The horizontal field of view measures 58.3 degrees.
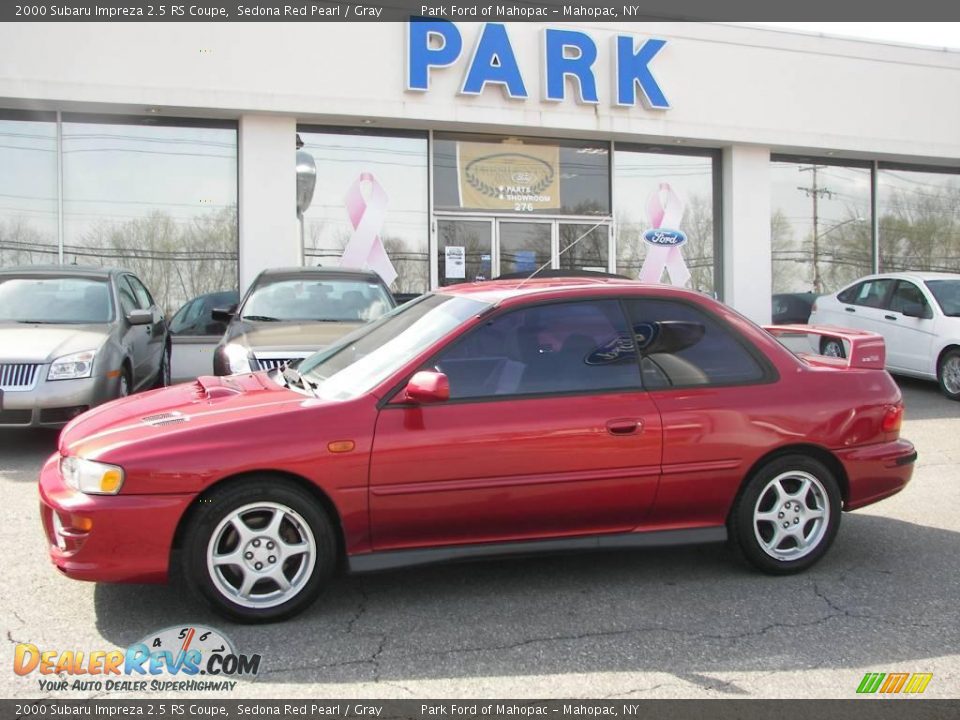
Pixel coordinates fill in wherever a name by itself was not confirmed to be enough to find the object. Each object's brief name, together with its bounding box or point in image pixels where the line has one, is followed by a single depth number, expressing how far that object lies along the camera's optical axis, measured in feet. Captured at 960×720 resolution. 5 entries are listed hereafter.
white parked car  35.50
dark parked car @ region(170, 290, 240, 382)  40.34
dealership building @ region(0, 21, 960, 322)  38.93
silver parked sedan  23.04
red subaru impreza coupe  12.03
